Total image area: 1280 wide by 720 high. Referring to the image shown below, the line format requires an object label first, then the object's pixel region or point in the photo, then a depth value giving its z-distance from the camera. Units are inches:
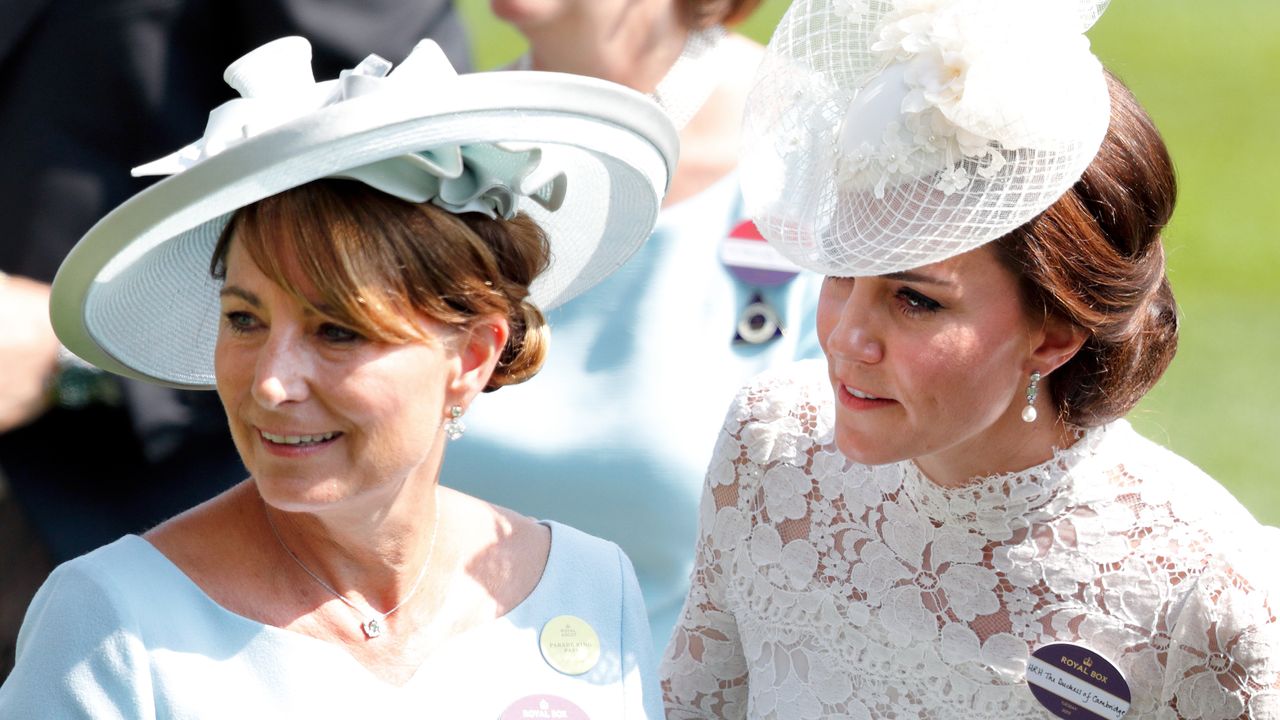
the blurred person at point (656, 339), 305.7
